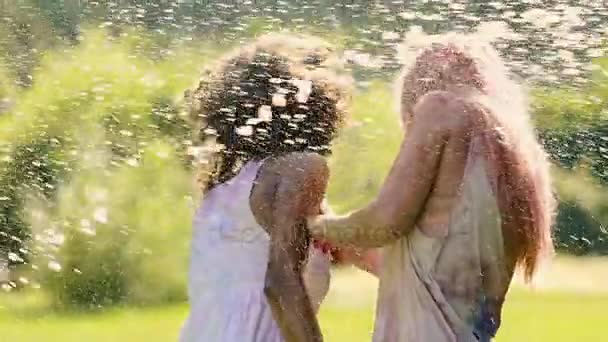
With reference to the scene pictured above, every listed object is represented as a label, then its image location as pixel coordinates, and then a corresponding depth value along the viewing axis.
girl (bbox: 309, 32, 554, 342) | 4.62
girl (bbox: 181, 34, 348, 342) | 4.69
